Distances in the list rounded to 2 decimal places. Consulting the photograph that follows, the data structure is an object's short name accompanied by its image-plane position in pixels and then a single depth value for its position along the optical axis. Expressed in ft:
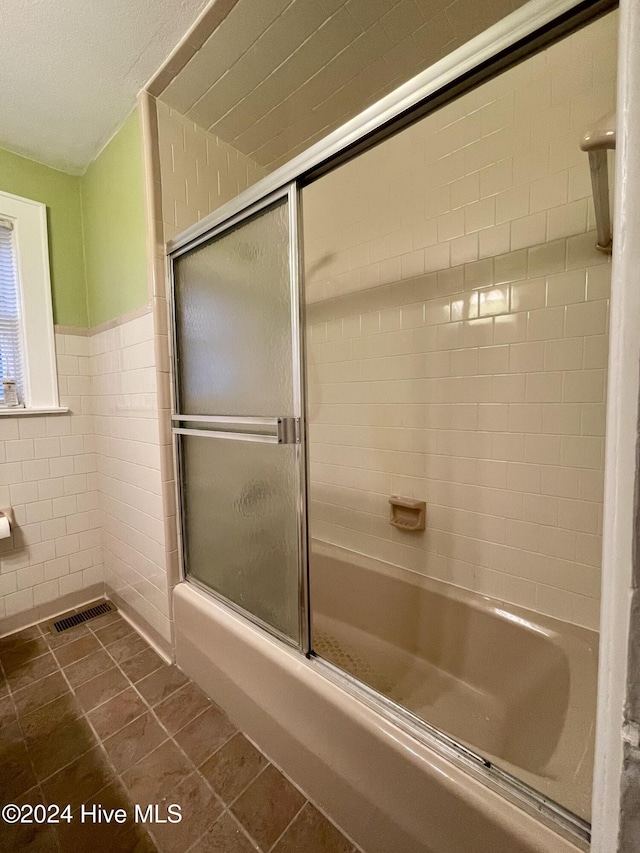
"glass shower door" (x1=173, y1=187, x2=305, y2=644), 3.60
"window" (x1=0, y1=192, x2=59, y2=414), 5.63
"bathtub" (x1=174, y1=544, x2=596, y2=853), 2.56
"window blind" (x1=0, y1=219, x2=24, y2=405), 5.65
